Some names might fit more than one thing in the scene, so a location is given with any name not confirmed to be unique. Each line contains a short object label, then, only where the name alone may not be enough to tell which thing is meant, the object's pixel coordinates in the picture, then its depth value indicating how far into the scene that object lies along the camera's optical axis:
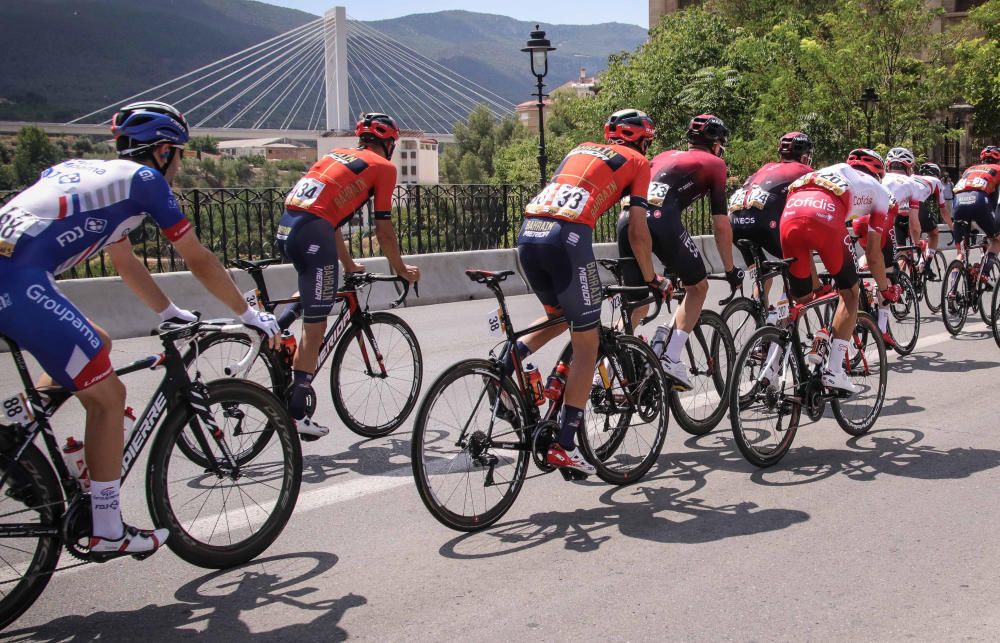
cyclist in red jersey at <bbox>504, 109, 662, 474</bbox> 5.21
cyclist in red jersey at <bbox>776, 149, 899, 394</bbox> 6.56
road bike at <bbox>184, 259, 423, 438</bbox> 6.29
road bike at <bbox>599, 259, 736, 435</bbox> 7.01
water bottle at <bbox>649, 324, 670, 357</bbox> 6.67
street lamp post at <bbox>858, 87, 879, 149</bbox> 28.27
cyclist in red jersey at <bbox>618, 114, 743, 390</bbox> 6.86
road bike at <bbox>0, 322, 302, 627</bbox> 3.87
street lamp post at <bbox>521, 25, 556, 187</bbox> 23.58
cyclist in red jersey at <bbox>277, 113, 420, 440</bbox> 6.39
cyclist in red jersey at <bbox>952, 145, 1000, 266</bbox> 11.64
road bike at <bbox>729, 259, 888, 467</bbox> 5.92
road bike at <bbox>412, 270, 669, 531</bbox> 4.82
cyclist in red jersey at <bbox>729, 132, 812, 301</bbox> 8.52
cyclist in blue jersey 3.87
